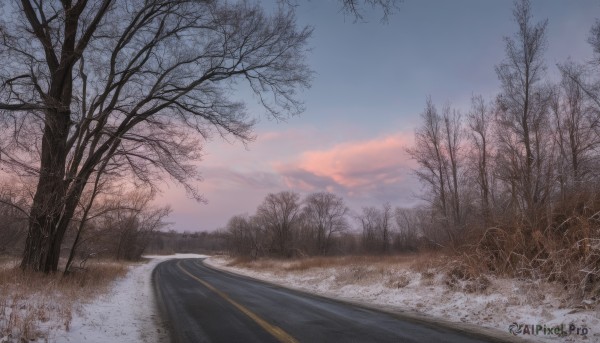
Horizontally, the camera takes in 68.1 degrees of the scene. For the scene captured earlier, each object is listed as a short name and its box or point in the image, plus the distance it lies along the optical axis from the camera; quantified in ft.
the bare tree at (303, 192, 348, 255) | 316.19
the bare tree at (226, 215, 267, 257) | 238.27
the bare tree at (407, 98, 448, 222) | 147.84
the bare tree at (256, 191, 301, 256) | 239.71
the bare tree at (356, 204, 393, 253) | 297.72
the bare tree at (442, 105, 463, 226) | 143.57
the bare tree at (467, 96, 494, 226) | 126.82
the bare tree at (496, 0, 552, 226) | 88.38
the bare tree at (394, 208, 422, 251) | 287.48
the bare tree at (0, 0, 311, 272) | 42.68
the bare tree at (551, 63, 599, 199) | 92.63
